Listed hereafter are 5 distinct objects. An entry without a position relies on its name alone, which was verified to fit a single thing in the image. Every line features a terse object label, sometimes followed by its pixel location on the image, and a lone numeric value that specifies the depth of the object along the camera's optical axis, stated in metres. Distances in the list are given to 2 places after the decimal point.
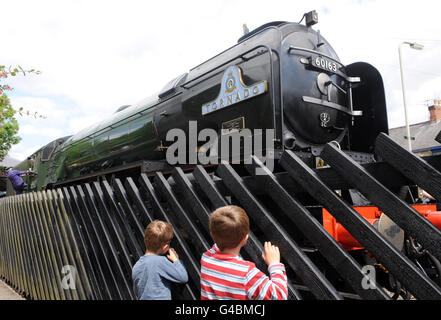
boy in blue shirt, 2.22
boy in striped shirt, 1.54
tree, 5.37
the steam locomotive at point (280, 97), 3.44
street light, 11.40
